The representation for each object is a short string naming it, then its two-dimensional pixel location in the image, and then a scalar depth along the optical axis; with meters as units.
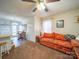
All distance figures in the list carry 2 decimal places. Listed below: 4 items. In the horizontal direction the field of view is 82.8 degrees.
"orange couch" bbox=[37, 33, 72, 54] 2.04
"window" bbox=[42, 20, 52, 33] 3.38
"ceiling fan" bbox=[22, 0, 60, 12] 1.75
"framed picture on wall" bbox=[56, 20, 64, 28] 2.93
